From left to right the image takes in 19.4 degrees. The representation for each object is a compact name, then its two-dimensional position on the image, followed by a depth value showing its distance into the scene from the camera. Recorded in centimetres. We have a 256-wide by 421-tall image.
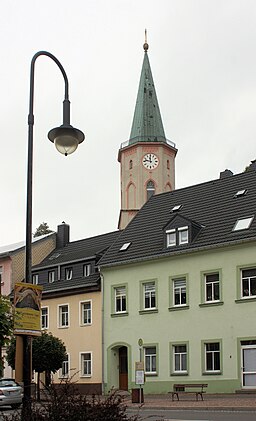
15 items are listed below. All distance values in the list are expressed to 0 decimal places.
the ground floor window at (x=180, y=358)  3606
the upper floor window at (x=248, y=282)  3341
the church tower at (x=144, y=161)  7250
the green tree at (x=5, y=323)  1160
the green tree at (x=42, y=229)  7562
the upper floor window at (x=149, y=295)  3811
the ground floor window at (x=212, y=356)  3456
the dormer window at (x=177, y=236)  3731
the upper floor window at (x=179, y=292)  3653
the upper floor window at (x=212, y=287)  3494
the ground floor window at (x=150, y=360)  3753
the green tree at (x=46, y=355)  3525
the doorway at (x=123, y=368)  3969
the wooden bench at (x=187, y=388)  3289
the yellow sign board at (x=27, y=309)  1134
